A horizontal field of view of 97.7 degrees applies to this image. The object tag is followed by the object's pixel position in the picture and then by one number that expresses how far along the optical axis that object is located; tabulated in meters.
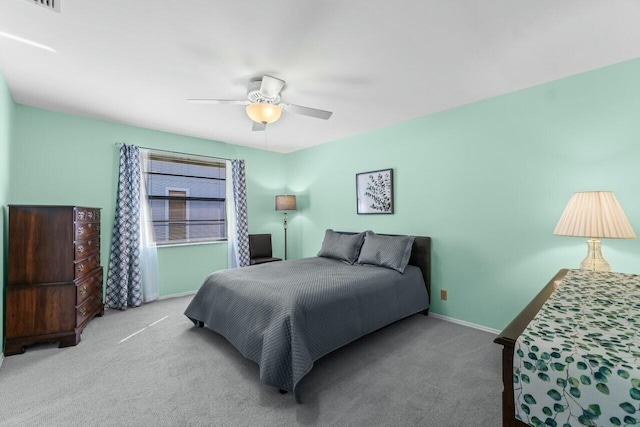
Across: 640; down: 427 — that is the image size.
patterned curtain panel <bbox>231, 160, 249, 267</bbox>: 4.69
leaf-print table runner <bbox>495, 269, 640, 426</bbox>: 0.70
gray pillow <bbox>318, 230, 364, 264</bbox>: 3.63
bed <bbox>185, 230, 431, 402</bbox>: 1.96
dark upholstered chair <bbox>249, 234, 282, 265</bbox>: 4.76
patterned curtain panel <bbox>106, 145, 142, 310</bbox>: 3.59
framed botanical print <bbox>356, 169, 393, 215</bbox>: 3.80
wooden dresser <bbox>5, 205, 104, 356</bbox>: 2.46
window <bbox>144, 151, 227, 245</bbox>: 4.07
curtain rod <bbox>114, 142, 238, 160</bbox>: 3.69
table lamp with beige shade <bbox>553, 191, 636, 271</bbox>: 1.89
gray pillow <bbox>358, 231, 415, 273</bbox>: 3.20
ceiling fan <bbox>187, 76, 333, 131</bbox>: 2.44
